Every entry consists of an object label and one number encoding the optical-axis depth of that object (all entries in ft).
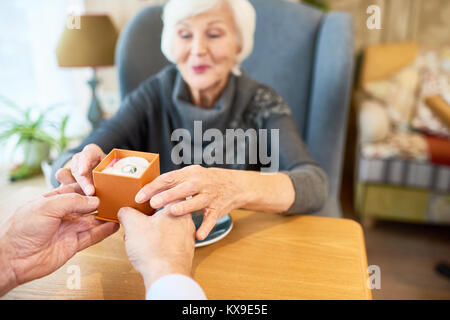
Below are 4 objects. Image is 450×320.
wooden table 1.84
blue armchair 3.31
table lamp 3.35
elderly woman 2.04
